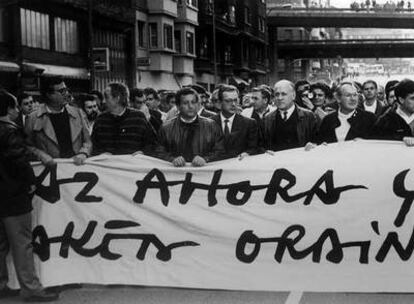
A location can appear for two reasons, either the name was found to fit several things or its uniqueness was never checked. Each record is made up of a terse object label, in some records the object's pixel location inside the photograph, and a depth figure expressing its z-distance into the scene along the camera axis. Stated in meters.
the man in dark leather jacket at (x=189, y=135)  7.19
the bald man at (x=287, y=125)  7.64
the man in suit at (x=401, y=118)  6.92
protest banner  6.40
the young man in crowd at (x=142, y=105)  11.18
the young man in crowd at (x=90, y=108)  10.90
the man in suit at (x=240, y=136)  7.35
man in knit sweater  7.28
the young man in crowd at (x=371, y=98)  10.91
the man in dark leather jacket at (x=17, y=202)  6.21
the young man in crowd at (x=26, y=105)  12.24
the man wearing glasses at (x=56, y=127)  7.17
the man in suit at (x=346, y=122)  7.70
